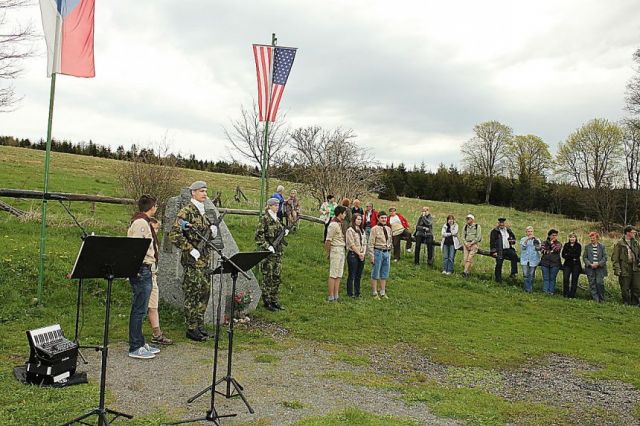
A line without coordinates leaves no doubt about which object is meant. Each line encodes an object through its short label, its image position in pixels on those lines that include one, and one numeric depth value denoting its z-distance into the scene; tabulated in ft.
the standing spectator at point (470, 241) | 52.50
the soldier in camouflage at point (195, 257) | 25.81
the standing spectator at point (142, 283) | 23.80
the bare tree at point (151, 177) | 53.93
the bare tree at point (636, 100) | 90.84
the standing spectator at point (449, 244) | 52.47
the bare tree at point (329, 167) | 78.64
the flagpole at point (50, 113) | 30.94
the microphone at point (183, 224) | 22.18
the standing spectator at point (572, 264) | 48.52
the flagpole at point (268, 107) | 39.50
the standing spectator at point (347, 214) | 49.35
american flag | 40.34
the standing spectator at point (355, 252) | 40.01
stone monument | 30.76
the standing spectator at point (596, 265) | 47.21
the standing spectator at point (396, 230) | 56.85
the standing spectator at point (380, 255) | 41.60
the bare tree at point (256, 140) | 72.33
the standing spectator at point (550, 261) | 49.16
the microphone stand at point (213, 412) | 17.01
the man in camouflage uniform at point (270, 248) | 33.42
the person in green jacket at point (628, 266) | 47.01
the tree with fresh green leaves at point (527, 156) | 211.00
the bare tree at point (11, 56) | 49.80
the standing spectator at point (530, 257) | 49.75
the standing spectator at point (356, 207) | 52.06
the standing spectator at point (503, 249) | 52.13
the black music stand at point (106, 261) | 15.88
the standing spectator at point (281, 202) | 48.39
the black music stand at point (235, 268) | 17.84
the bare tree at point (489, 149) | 208.85
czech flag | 31.07
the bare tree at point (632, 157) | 127.95
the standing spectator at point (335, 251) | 38.45
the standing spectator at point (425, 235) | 55.47
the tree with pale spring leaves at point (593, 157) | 132.67
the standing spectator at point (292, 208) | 50.34
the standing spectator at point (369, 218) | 52.54
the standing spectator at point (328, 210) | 58.65
